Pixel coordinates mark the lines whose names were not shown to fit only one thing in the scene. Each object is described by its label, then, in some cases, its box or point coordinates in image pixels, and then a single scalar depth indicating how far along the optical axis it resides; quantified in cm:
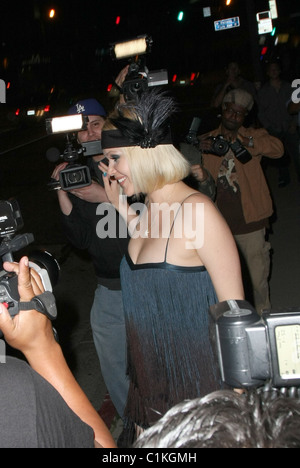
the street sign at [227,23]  1747
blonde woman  230
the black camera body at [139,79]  295
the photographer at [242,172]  428
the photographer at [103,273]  333
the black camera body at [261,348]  132
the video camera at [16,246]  202
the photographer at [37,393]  133
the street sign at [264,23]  1733
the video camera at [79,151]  319
